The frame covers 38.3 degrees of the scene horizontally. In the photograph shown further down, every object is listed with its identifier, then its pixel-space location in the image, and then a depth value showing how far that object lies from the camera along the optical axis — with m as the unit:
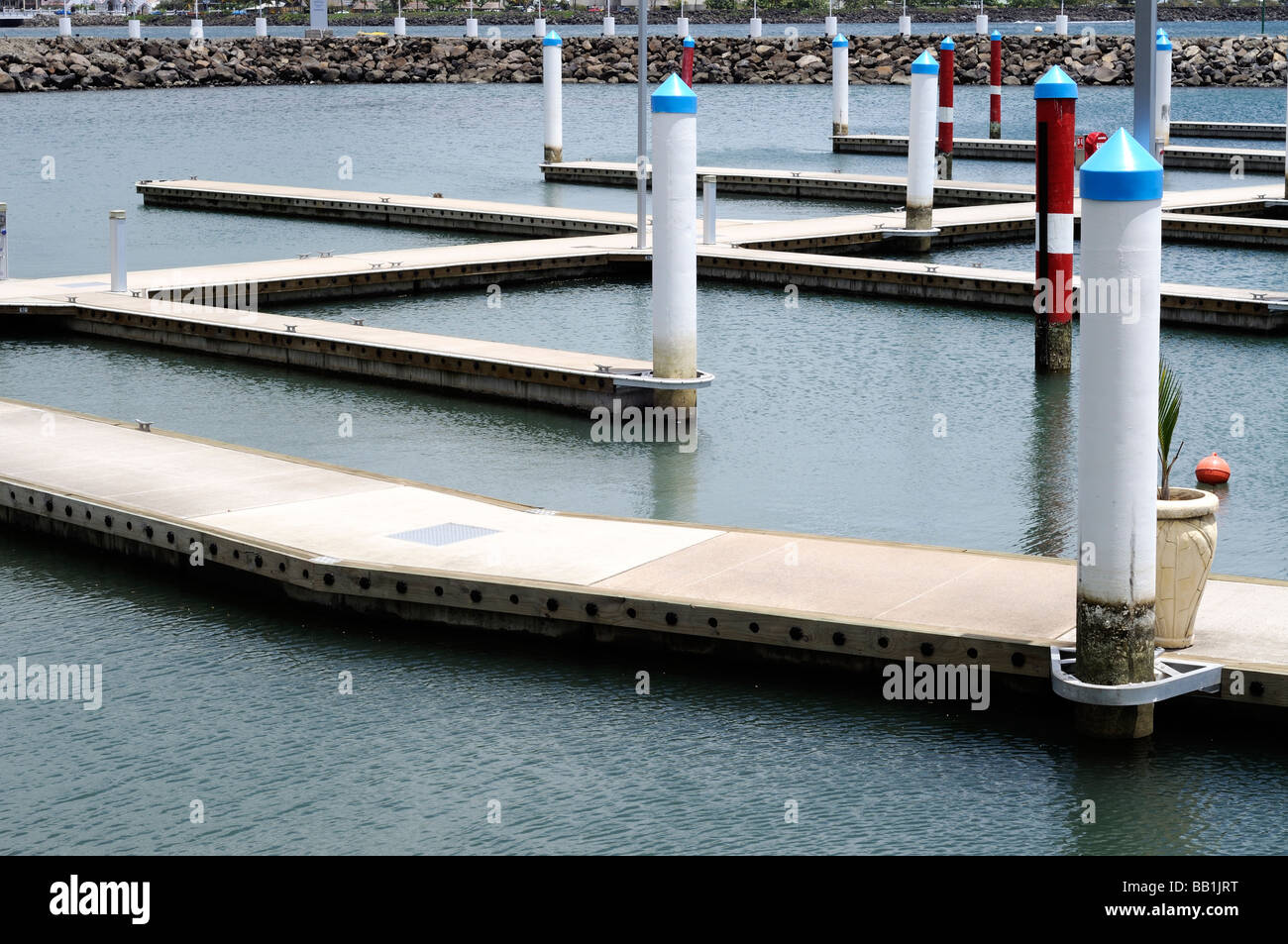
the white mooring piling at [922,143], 24.34
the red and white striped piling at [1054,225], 16.17
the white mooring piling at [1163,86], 35.22
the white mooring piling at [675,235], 14.31
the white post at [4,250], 21.76
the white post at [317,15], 99.25
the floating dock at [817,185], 32.44
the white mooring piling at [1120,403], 8.09
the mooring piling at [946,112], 33.56
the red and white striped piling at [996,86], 46.25
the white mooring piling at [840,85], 41.38
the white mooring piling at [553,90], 34.91
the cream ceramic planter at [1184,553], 8.72
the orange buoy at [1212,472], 13.57
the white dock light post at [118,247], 20.33
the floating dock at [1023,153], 39.91
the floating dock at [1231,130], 47.06
